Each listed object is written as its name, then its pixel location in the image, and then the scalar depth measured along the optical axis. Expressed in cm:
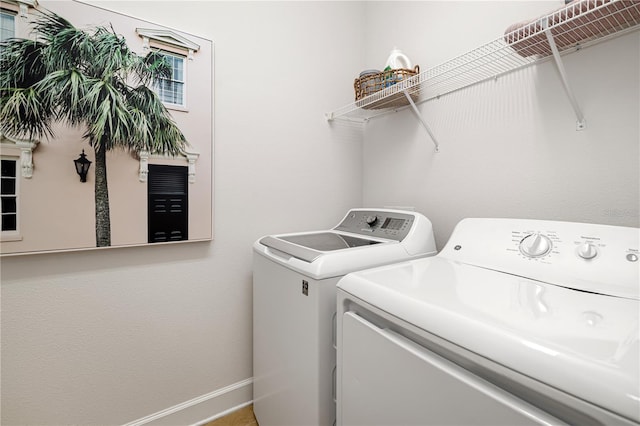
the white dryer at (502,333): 47
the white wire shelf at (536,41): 89
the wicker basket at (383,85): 150
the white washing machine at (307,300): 102
